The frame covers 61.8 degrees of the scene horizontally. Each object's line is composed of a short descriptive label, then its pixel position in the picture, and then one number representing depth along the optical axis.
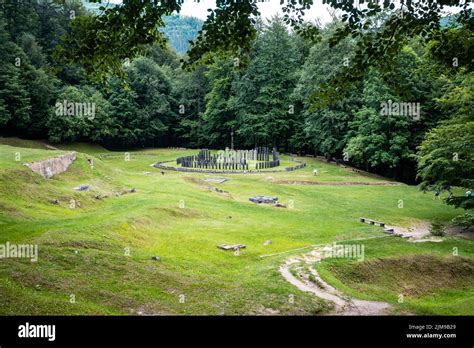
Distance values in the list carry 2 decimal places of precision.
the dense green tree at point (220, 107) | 66.75
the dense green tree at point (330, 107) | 50.72
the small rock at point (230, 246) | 16.84
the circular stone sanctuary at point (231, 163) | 45.95
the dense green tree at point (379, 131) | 43.06
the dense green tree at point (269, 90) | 61.59
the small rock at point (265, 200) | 28.88
